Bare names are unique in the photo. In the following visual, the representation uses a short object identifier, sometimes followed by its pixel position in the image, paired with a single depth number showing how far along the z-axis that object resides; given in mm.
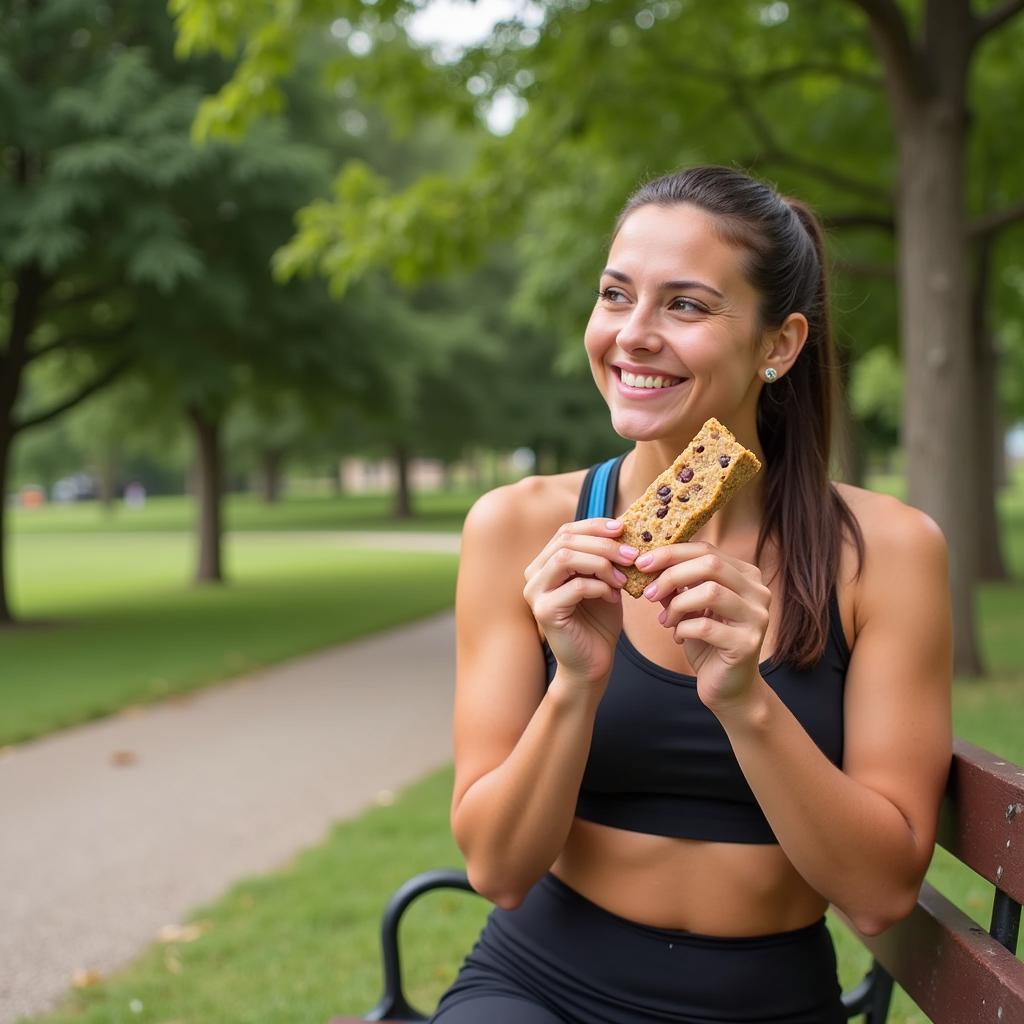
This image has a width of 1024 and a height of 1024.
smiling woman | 1951
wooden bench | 1878
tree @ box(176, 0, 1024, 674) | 7938
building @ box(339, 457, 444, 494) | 108306
